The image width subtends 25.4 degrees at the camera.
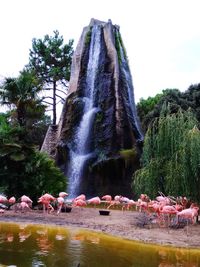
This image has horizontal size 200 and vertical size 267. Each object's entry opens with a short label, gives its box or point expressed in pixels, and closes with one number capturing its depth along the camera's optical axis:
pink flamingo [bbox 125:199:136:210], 17.93
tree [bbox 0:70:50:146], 25.55
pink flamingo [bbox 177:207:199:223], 11.83
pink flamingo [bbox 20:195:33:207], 16.12
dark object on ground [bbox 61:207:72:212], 17.05
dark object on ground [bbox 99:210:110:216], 16.27
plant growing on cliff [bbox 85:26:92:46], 32.90
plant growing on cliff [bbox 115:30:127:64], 32.25
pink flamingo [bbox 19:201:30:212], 15.62
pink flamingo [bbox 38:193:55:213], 16.03
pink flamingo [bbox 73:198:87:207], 17.00
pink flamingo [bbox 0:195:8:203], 15.88
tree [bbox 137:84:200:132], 30.23
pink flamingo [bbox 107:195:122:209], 19.14
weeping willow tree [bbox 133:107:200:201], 12.83
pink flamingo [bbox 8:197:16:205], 16.22
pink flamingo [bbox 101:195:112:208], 19.94
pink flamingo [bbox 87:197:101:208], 17.92
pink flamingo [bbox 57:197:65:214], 16.02
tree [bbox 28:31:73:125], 43.94
